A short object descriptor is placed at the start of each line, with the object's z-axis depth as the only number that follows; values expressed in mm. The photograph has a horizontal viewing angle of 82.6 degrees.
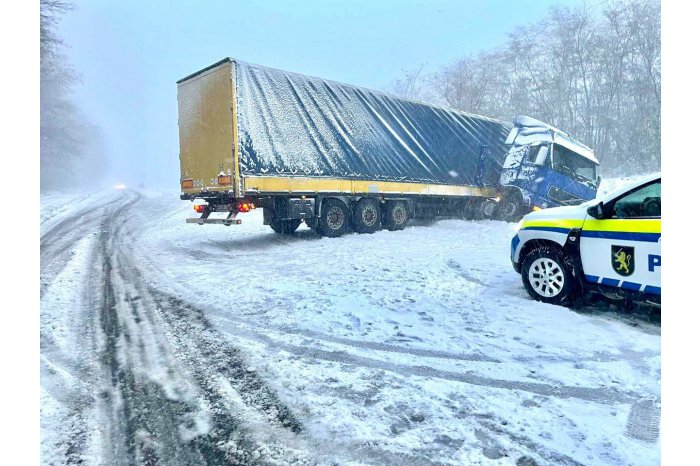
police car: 3684
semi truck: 8117
